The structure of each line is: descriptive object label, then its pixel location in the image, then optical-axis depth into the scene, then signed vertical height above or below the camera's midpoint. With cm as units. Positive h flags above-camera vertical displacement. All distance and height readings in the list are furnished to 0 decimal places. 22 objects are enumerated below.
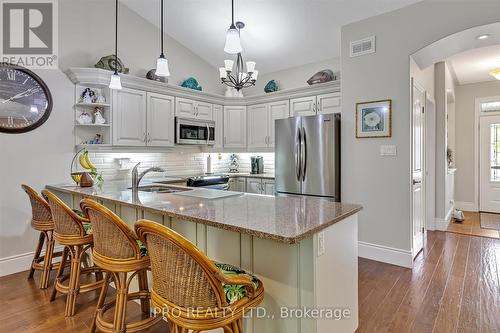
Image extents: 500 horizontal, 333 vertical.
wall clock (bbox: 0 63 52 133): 319 +77
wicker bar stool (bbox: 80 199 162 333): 174 -55
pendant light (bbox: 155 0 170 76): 248 +85
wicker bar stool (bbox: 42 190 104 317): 228 -57
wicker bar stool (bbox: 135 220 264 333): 122 -55
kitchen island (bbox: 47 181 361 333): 148 -49
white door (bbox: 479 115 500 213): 600 +3
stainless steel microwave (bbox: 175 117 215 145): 460 +58
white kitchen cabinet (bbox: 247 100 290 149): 498 +82
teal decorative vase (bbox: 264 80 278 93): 518 +142
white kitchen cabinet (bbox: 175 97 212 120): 464 +96
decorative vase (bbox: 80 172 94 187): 302 -14
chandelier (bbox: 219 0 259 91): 332 +109
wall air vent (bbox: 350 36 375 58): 353 +149
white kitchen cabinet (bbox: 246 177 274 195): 476 -33
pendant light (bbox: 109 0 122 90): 292 +85
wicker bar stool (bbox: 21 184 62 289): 276 -56
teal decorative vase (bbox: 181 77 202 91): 483 +139
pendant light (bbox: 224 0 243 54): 204 +88
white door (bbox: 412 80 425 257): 345 -2
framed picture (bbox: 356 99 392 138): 341 +57
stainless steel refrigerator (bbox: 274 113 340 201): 373 +14
